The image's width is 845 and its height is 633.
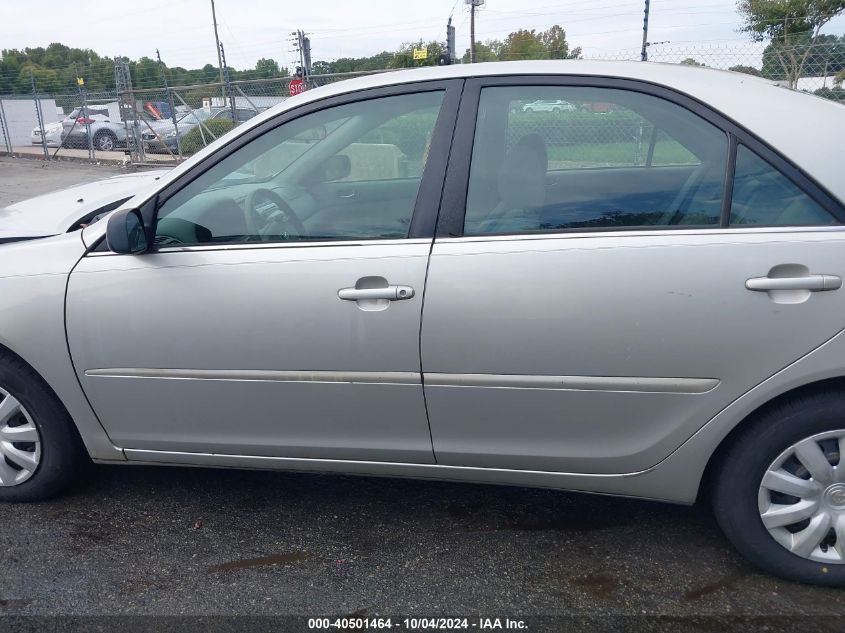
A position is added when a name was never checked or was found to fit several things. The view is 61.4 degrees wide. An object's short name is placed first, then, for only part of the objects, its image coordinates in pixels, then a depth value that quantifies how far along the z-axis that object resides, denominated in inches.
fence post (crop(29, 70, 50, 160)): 689.7
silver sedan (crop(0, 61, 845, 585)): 85.5
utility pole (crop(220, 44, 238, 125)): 482.7
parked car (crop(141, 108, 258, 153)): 548.7
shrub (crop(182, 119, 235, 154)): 538.3
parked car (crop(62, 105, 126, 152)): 725.9
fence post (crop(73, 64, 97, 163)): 629.8
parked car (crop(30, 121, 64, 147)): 745.6
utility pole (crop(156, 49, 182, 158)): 541.3
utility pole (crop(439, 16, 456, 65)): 440.0
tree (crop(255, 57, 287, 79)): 1083.6
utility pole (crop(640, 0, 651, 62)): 343.3
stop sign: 446.9
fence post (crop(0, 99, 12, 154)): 760.3
